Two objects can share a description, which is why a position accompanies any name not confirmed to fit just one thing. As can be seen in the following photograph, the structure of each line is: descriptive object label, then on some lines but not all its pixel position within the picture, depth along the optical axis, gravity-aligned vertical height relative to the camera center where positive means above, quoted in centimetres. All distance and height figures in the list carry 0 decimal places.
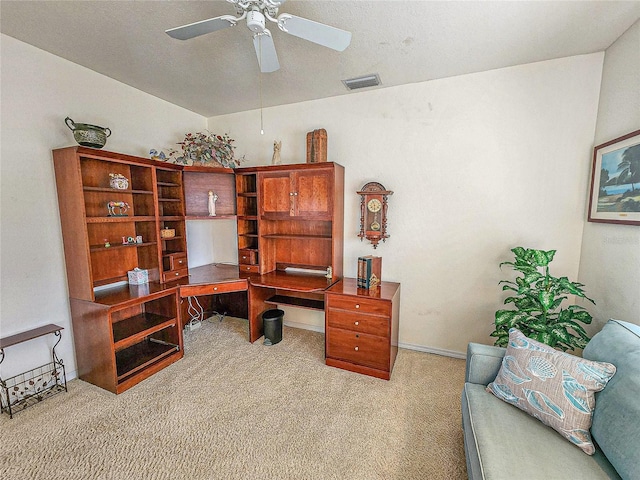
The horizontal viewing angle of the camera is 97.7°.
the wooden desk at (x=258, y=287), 286 -78
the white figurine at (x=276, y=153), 307 +63
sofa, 111 -104
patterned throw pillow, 127 -86
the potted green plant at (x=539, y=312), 186 -71
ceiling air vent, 261 +123
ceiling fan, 143 +98
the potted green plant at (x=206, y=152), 297 +63
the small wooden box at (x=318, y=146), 291 +67
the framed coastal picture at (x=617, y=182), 177 +20
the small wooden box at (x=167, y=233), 296 -24
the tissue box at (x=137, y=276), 278 -65
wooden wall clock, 288 -2
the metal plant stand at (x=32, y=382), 206 -136
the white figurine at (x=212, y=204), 316 +7
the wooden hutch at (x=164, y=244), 229 -35
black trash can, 309 -130
